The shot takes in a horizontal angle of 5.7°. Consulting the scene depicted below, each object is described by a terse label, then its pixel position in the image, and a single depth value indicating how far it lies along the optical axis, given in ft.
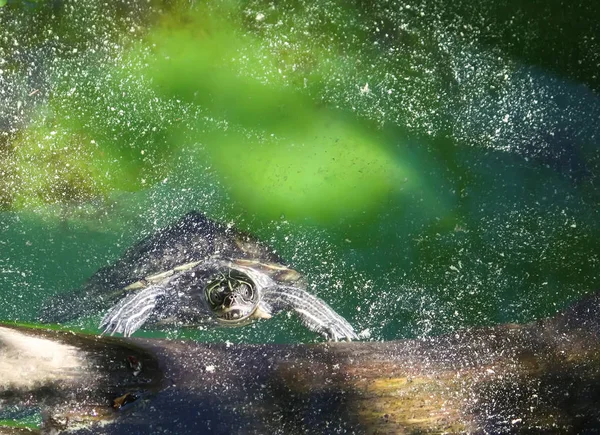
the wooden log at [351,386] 13.40
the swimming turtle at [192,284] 13.53
